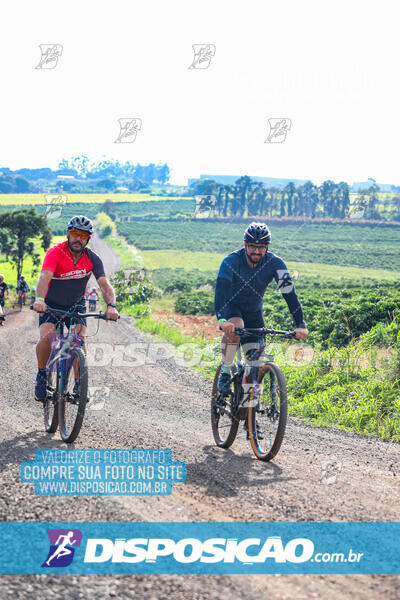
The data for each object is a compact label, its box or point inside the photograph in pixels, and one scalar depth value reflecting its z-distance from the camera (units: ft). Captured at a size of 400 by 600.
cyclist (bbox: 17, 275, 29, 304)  104.22
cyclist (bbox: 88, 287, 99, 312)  90.40
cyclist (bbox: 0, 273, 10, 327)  48.32
